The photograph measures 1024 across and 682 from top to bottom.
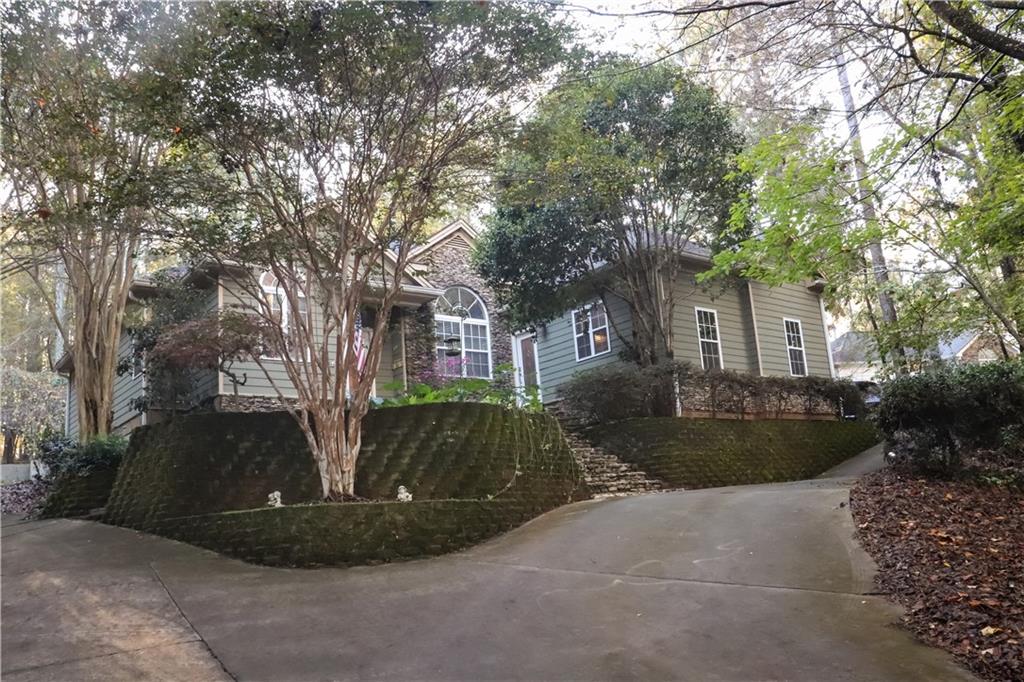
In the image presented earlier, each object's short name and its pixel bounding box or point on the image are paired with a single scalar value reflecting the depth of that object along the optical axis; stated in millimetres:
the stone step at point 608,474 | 11500
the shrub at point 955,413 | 8305
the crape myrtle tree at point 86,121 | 7609
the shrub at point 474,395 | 10258
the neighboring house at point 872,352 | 13539
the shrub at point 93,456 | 11758
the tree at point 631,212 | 12805
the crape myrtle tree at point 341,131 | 7273
